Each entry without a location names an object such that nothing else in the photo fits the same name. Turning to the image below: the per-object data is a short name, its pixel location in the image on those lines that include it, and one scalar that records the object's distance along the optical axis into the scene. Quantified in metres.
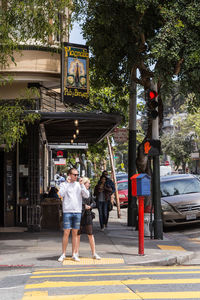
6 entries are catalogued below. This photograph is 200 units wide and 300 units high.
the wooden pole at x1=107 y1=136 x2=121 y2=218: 19.93
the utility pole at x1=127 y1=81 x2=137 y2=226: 16.16
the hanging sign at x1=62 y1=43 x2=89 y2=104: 13.98
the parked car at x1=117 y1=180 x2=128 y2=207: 26.12
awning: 13.29
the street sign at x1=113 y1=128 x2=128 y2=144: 18.06
